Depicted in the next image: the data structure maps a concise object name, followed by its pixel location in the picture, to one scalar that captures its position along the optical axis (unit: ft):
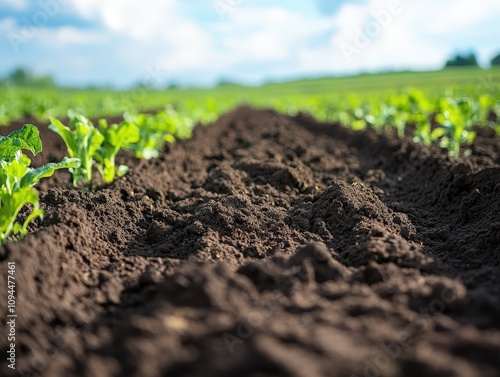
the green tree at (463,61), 186.31
